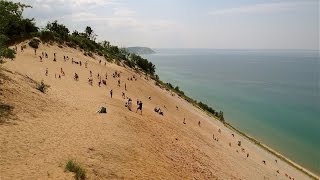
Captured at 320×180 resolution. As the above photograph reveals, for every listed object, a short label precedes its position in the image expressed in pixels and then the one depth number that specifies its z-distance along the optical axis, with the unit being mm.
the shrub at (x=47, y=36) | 44614
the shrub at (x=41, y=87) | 21519
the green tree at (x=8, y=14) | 18574
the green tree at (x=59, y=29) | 49396
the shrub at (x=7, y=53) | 17955
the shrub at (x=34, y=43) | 40874
